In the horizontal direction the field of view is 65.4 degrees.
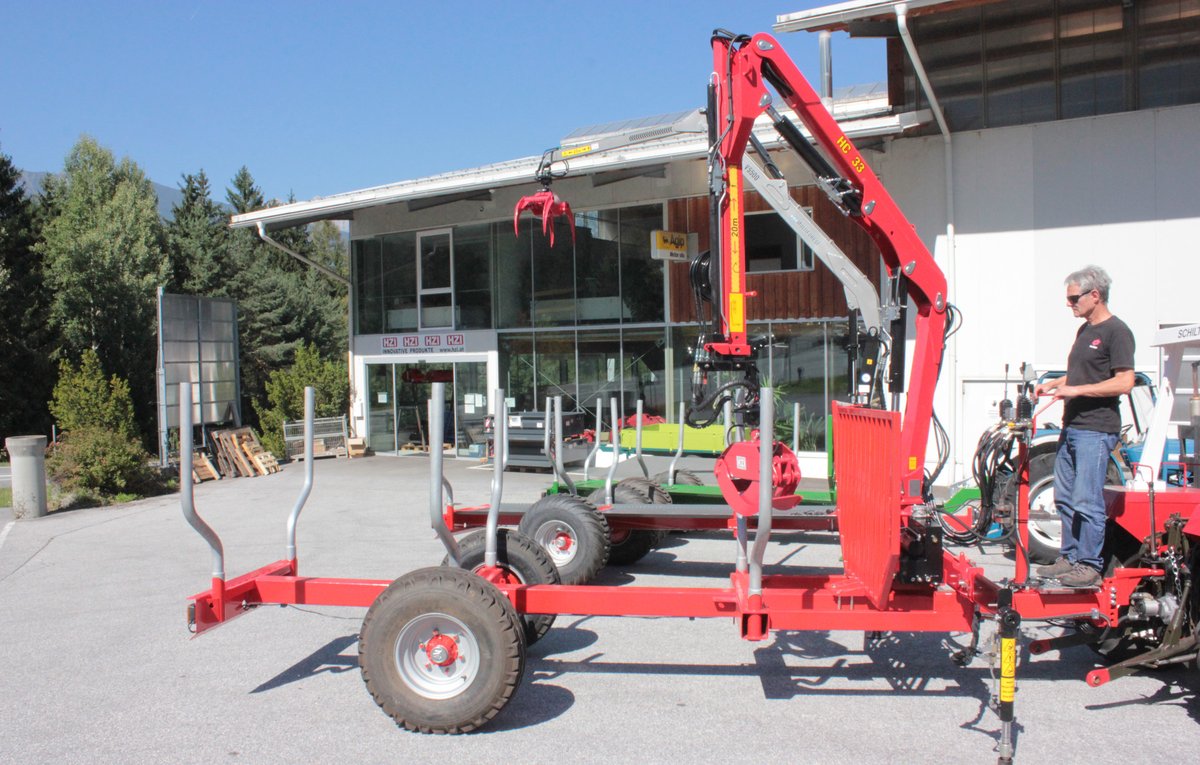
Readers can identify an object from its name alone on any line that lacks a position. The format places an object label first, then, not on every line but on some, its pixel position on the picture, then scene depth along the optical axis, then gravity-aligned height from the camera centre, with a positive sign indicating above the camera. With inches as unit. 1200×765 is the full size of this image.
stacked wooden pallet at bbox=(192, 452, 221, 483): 705.0 -62.0
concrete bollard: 530.3 -48.7
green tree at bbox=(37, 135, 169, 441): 1190.3 +152.2
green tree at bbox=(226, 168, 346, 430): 1562.5 +124.6
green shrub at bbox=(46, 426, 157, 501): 589.6 -47.9
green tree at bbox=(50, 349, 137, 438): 646.5 -10.0
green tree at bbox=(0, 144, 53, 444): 1118.4 +82.9
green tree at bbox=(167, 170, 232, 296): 1510.8 +223.6
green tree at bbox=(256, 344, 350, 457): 855.7 -7.5
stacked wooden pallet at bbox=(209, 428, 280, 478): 726.5 -54.5
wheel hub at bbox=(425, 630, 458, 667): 187.6 -53.6
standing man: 200.4 -9.8
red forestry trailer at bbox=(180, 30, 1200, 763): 183.5 -45.3
